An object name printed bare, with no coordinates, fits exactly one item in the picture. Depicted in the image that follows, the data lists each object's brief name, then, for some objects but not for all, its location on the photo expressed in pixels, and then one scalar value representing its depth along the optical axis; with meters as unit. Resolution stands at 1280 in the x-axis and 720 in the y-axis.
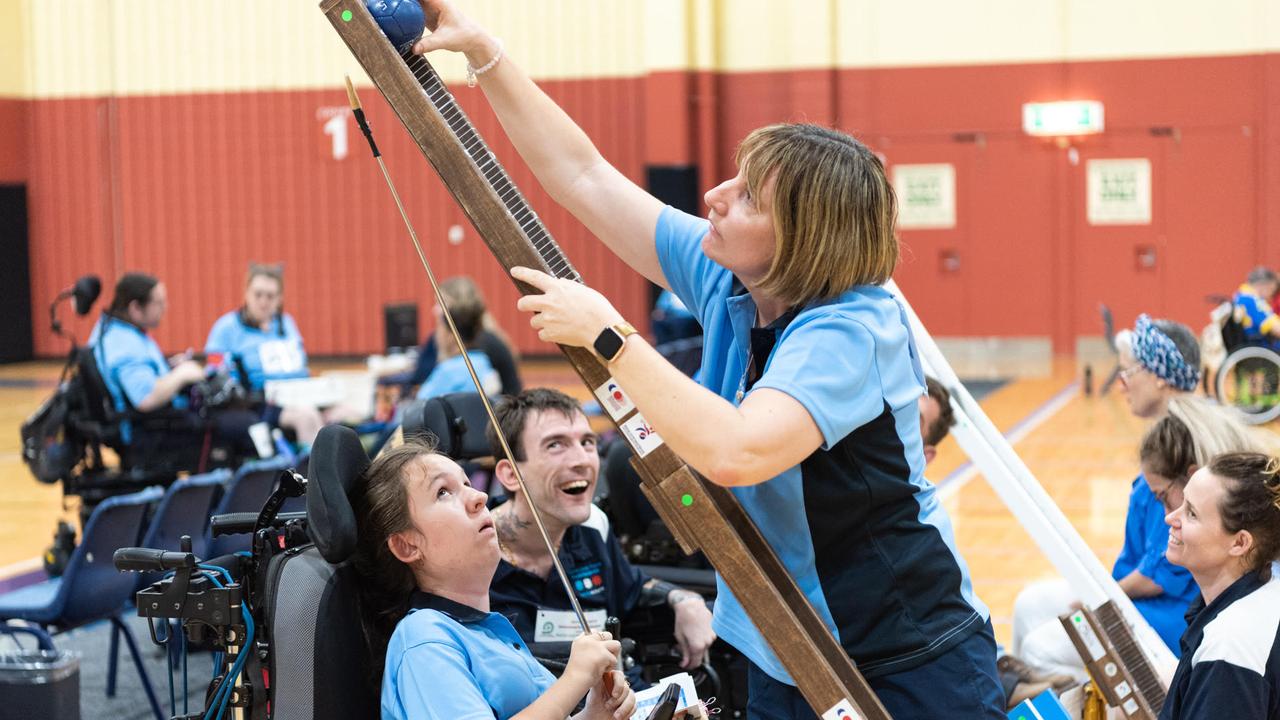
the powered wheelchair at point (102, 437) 6.70
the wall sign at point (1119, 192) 13.77
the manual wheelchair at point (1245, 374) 9.57
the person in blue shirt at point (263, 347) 7.72
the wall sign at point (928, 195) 14.30
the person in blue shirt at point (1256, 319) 9.55
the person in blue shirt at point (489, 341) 6.55
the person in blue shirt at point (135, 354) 6.82
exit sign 13.62
